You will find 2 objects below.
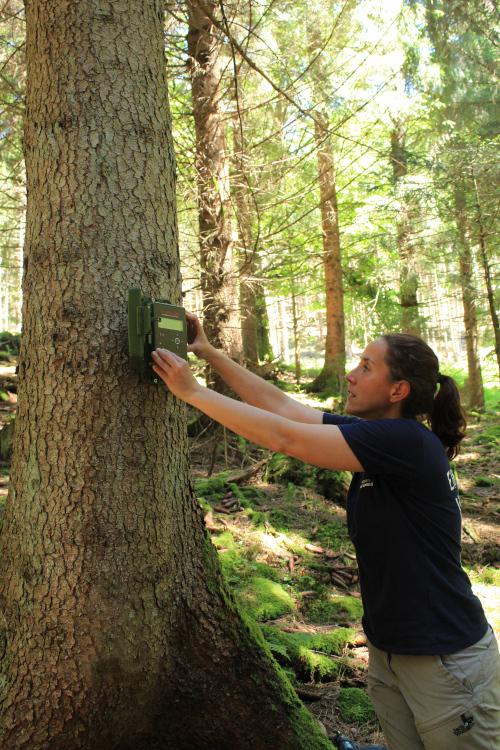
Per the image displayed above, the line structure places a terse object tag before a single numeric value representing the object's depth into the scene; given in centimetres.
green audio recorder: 183
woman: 173
